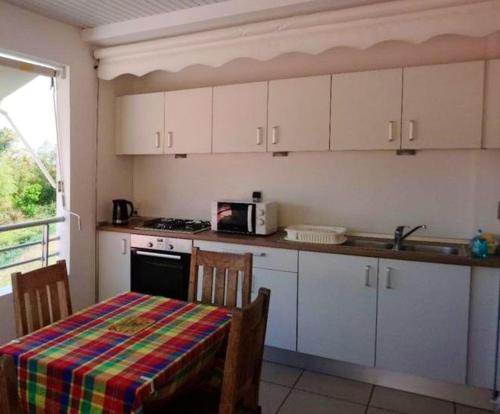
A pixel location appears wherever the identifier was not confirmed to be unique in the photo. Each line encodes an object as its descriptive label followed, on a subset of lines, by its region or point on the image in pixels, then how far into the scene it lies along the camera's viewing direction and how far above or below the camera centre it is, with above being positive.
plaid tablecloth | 1.38 -0.63
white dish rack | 2.87 -0.36
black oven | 3.27 -0.70
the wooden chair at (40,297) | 1.91 -0.55
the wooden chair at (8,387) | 1.09 -0.53
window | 3.02 +0.04
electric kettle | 3.67 -0.28
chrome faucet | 2.82 -0.34
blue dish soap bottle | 2.53 -0.37
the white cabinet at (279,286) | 2.91 -0.71
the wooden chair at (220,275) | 2.28 -0.51
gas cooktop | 3.37 -0.37
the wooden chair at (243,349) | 1.38 -0.57
